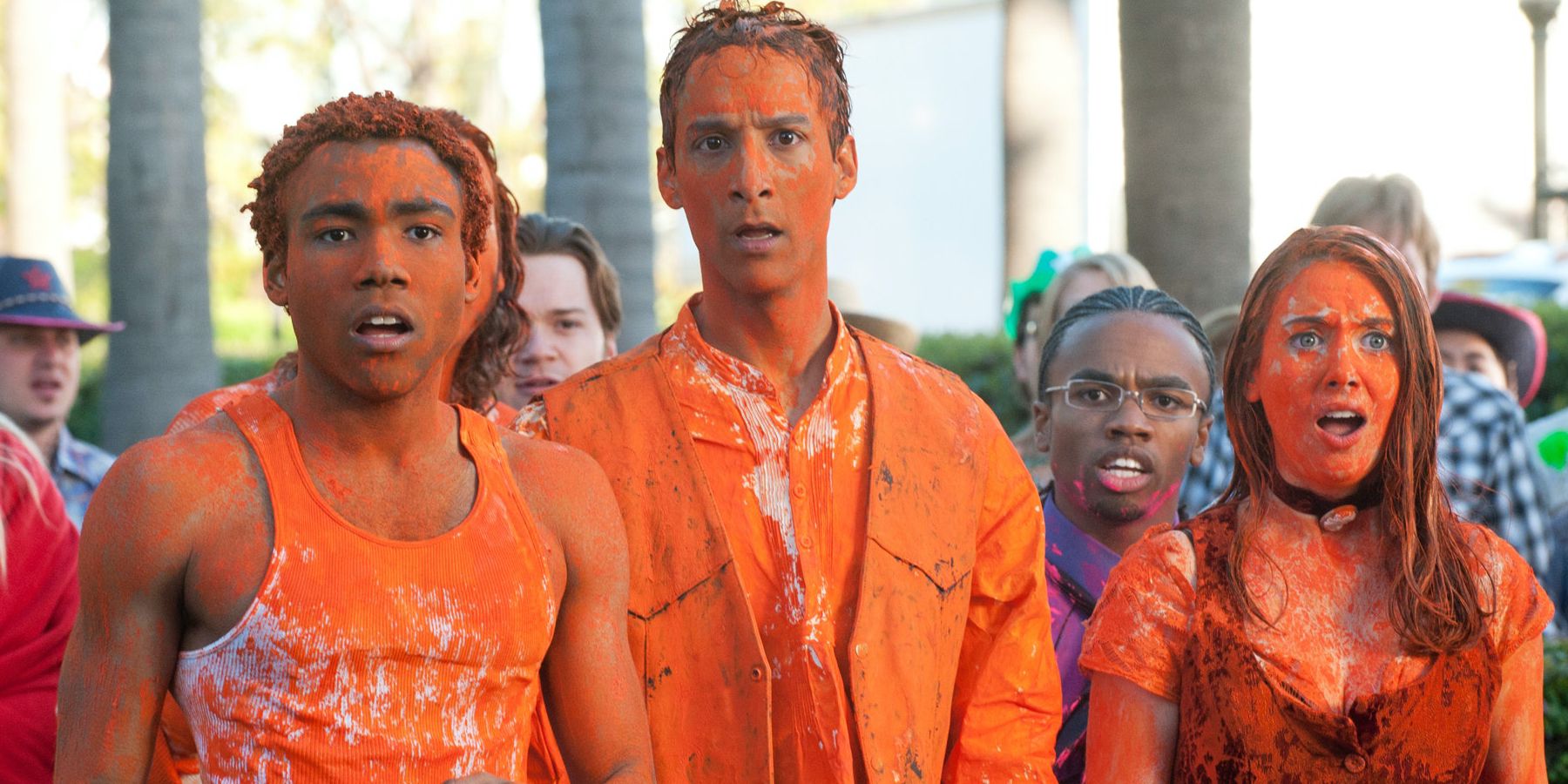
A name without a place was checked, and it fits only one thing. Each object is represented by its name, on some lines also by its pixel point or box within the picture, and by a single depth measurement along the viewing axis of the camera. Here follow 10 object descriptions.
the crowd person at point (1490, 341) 5.85
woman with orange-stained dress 2.76
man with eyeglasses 3.74
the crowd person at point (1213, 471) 5.05
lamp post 10.30
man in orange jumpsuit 2.78
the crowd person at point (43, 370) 6.30
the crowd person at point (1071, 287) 5.02
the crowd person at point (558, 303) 4.66
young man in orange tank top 2.36
